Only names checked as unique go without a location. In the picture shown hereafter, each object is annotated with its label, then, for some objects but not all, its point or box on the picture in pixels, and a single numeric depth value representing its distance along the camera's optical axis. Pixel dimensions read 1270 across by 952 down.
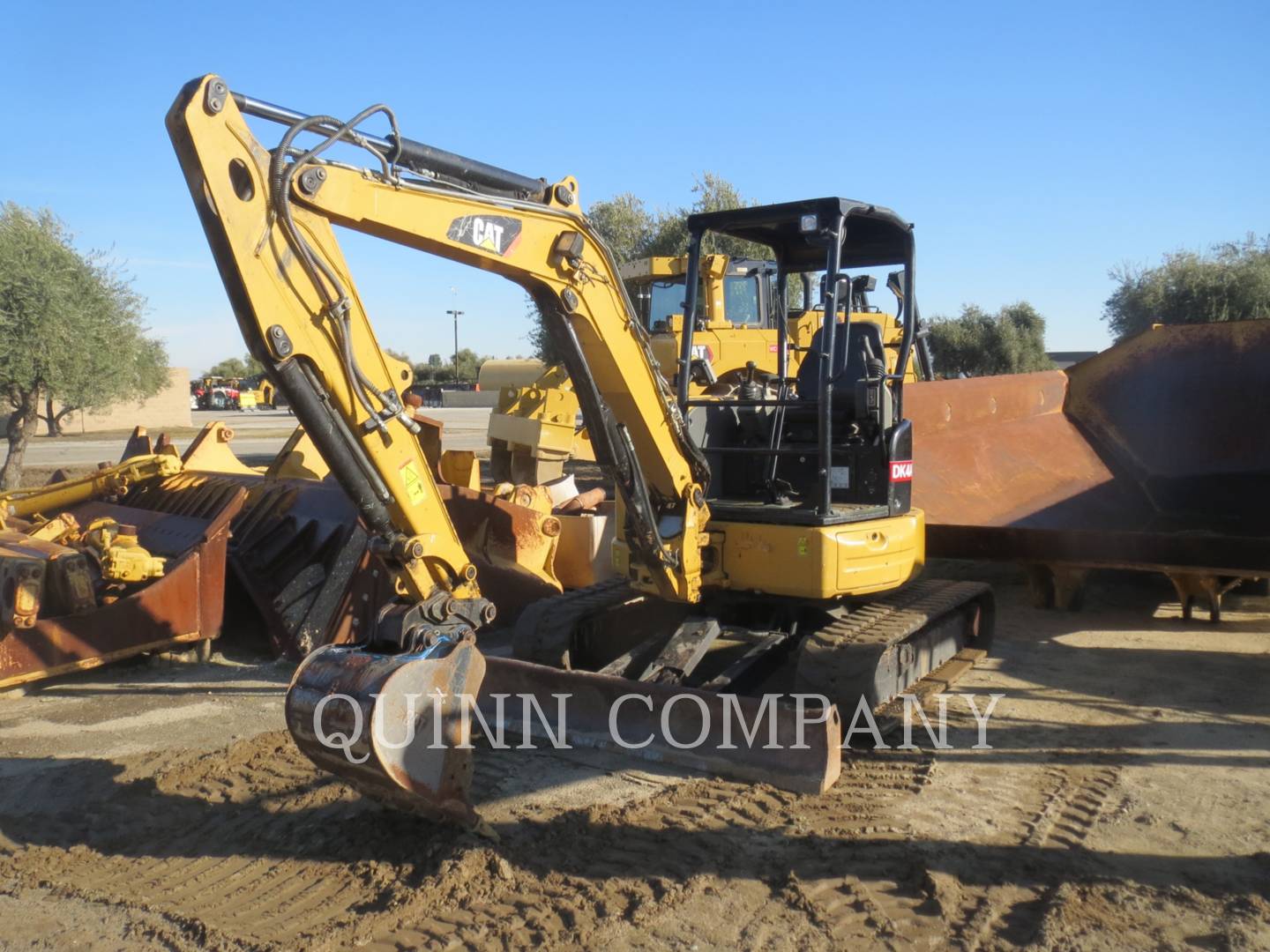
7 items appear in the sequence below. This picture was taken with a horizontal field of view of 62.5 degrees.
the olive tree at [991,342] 36.59
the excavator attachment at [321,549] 6.84
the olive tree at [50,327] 15.54
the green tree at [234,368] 93.94
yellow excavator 3.72
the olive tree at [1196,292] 28.09
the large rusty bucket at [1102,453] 7.91
